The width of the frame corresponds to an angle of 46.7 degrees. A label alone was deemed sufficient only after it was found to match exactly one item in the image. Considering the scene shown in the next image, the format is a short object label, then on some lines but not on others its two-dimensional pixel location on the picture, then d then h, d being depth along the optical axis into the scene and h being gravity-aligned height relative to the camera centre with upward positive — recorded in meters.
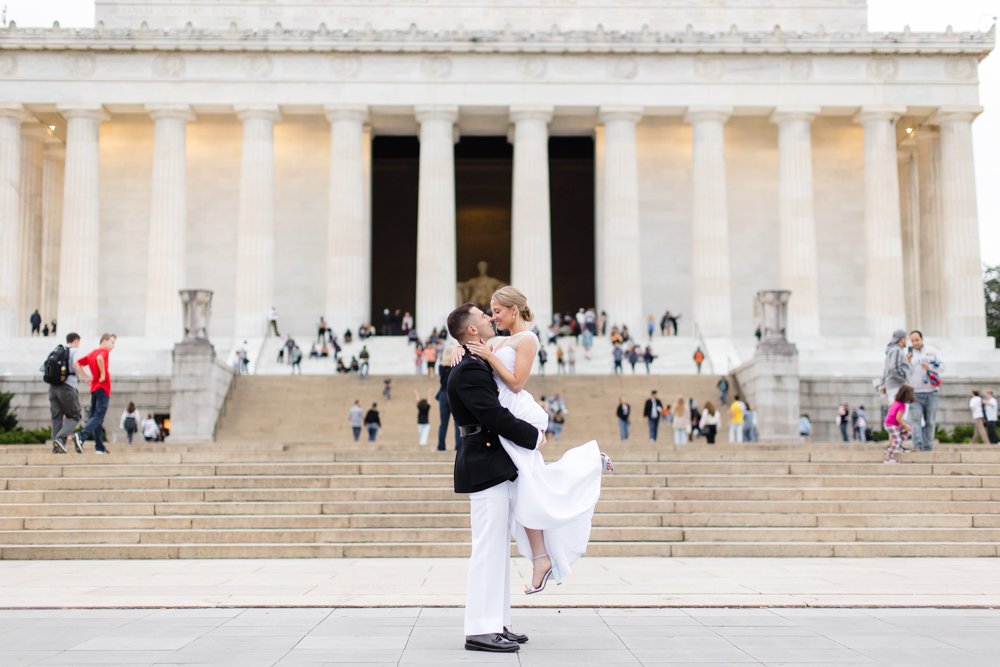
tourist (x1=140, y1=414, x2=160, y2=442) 37.98 -0.31
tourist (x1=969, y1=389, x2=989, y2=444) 30.04 +0.01
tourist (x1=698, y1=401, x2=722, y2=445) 36.69 -0.16
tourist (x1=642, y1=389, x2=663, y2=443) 36.22 +0.17
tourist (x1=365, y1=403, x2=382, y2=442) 35.25 -0.08
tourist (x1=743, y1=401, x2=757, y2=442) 38.38 -0.31
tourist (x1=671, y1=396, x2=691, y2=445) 36.47 -0.12
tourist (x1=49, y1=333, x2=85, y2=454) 23.38 +0.45
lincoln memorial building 55.91 +14.85
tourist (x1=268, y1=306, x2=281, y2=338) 55.44 +4.82
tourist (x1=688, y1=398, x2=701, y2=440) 39.78 -0.10
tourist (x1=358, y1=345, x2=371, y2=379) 44.59 +2.25
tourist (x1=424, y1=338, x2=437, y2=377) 43.69 +2.33
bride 9.44 -0.52
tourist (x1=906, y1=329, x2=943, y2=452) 23.61 +0.59
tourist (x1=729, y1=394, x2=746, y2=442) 36.85 -0.13
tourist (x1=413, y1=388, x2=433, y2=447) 33.06 -0.03
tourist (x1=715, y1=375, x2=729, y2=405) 41.88 +1.01
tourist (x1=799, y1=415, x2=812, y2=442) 39.25 -0.39
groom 9.30 -0.40
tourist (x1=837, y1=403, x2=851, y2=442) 39.53 -0.10
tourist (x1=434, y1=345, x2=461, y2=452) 24.20 +0.28
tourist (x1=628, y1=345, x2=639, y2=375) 46.42 +2.47
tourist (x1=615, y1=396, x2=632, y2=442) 35.59 +0.05
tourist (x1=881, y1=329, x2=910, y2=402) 23.33 +0.98
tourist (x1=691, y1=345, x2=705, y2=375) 49.38 +2.56
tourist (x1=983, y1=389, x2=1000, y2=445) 30.14 +0.03
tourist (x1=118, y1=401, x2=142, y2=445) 36.81 -0.01
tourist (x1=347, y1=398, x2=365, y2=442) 36.41 -0.02
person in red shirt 23.55 +0.80
